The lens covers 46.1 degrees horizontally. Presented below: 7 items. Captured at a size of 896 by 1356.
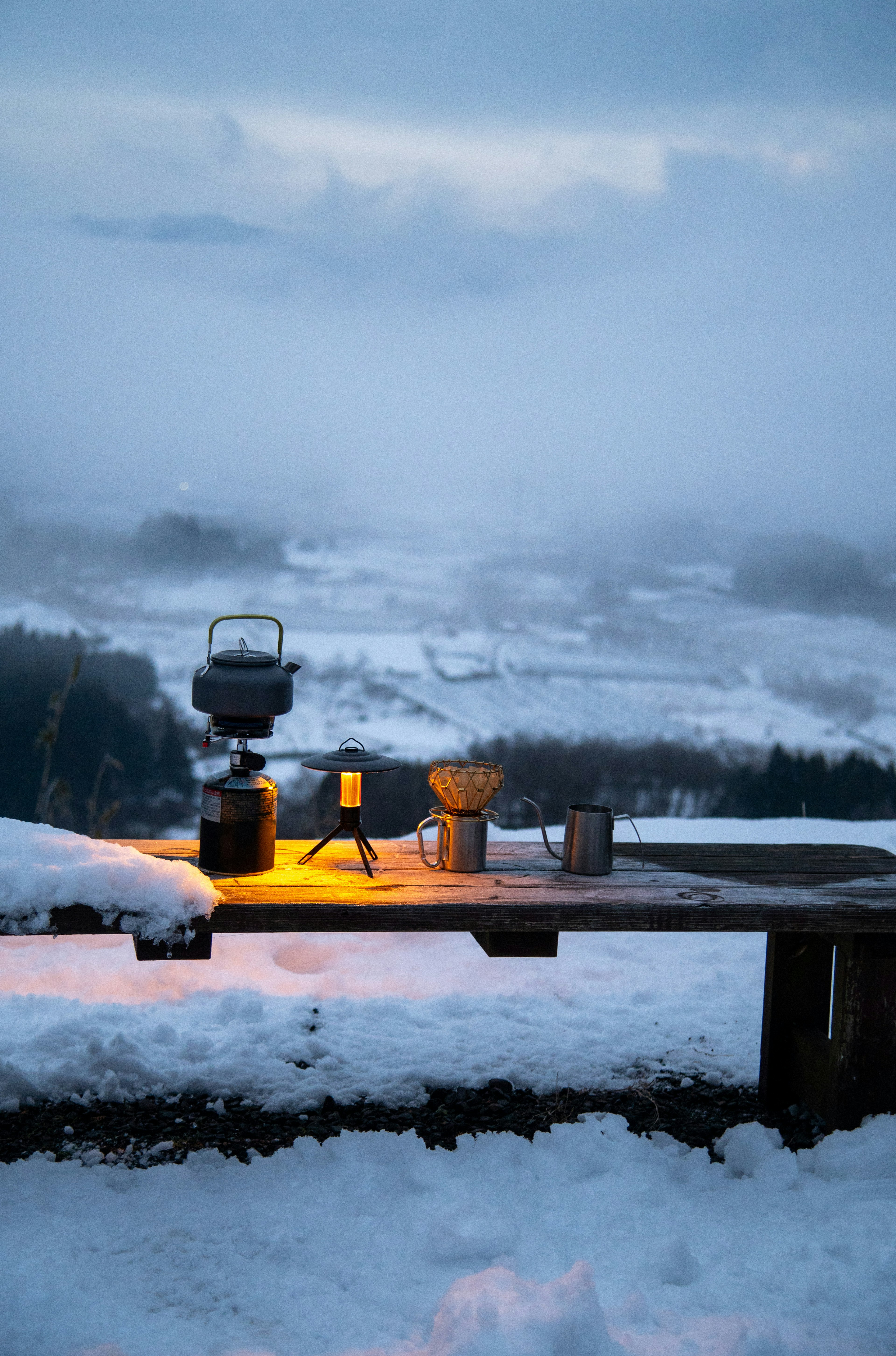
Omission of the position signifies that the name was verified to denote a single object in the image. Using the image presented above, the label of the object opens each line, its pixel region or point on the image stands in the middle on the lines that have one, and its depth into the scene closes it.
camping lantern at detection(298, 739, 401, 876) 2.58
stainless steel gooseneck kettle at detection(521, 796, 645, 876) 2.72
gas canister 2.53
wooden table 2.39
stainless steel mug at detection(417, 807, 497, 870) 2.71
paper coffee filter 2.62
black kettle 2.49
